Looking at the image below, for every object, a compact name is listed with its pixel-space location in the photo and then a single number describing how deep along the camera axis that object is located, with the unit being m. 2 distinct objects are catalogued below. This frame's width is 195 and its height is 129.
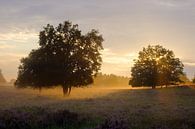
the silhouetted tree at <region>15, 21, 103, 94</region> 58.13
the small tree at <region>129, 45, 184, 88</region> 82.66
